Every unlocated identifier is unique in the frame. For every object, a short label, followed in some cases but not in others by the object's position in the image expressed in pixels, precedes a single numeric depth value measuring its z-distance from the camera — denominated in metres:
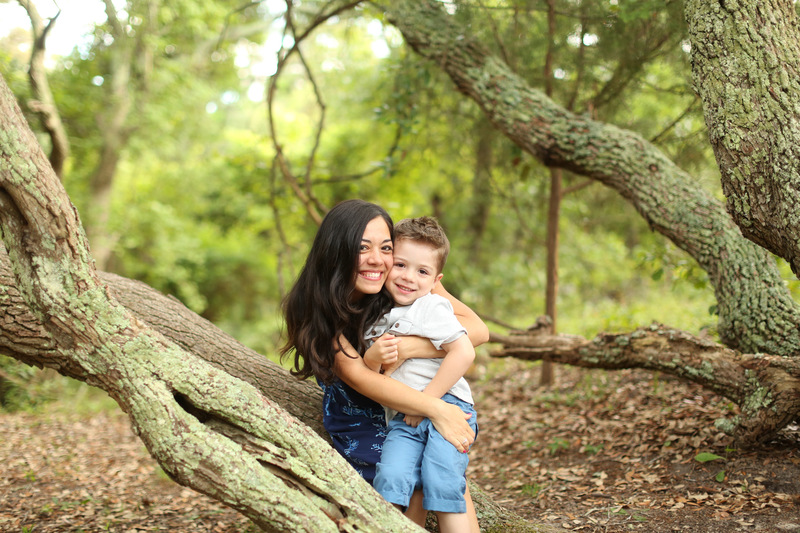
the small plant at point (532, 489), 3.73
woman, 2.55
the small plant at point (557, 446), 4.35
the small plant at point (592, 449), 4.19
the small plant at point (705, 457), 3.48
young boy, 2.37
